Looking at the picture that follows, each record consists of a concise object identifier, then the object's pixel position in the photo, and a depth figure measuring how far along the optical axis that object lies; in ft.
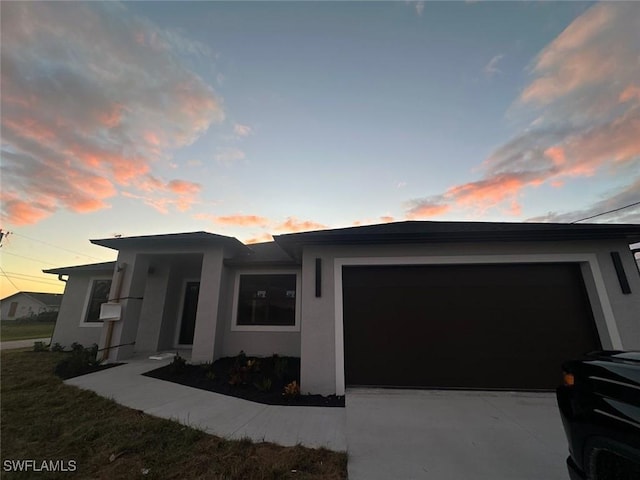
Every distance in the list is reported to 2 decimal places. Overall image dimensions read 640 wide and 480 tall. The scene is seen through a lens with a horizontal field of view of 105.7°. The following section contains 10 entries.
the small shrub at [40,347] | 31.63
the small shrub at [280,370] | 18.99
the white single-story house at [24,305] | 115.44
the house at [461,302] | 16.34
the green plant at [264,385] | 16.99
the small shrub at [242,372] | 18.25
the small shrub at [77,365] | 21.26
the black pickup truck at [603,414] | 5.01
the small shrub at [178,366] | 20.70
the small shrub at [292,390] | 15.64
